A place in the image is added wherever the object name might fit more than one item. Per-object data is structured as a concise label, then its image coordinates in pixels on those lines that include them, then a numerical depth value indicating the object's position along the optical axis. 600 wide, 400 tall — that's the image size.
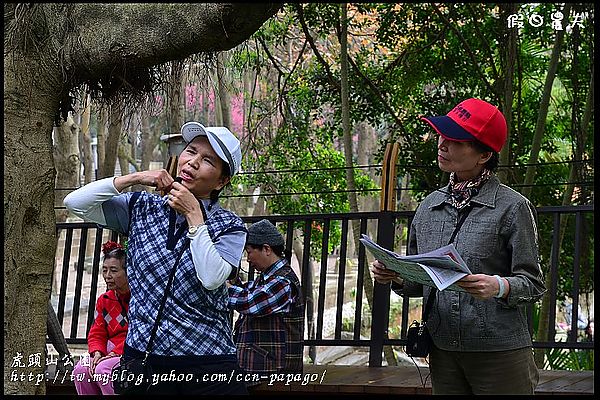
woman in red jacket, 4.09
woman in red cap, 3.00
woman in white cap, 2.85
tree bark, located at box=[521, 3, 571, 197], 7.27
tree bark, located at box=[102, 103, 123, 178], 11.09
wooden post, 5.28
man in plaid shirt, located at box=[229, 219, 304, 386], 4.40
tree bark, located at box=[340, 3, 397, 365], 7.91
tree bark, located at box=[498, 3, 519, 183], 7.80
